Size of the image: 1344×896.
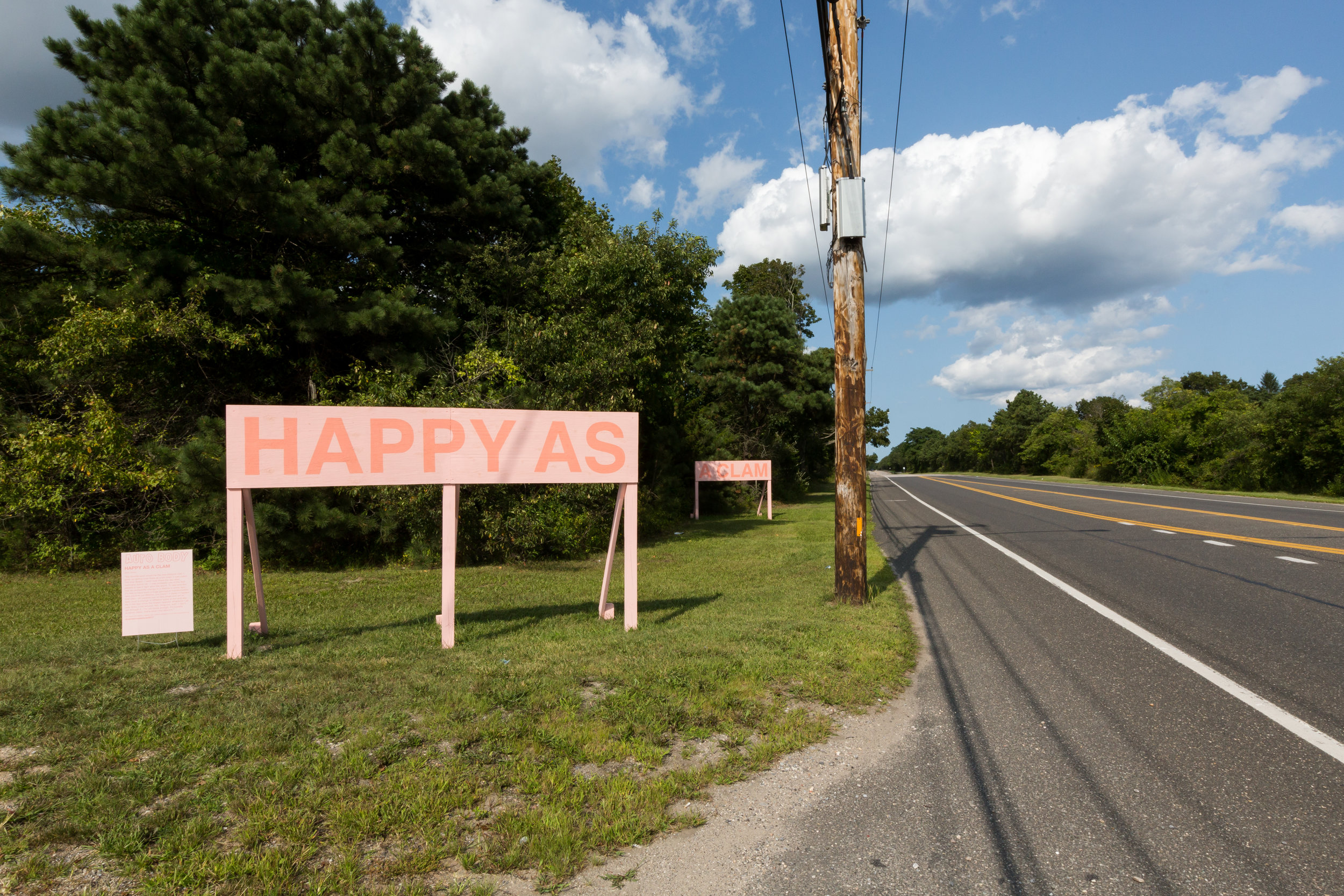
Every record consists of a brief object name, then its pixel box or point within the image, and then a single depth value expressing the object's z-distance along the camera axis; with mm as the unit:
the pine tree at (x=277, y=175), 11891
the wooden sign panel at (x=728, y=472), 23812
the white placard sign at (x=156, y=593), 5816
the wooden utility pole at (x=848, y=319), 7949
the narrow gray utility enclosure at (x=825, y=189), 8531
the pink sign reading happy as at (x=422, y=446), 6117
